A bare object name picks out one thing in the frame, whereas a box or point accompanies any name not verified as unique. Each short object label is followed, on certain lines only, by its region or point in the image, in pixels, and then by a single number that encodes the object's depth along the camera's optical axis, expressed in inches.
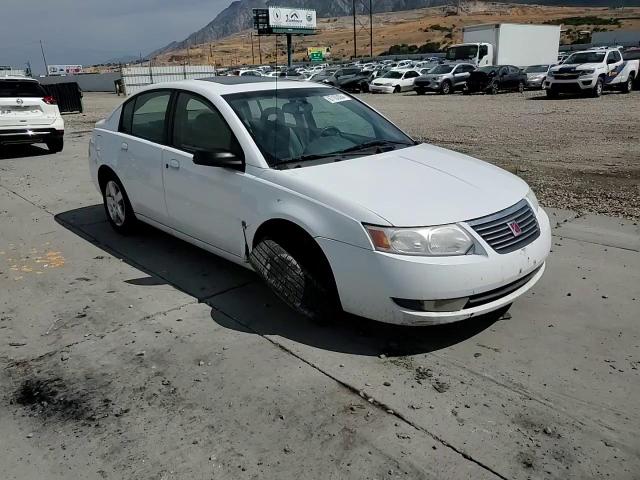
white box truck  1316.4
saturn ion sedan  126.1
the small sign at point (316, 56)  2800.2
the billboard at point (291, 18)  2667.3
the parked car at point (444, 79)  1130.7
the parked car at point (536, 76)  1106.1
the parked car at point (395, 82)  1251.2
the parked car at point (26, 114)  433.7
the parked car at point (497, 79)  1072.8
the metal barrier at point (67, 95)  925.2
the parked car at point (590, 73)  843.4
